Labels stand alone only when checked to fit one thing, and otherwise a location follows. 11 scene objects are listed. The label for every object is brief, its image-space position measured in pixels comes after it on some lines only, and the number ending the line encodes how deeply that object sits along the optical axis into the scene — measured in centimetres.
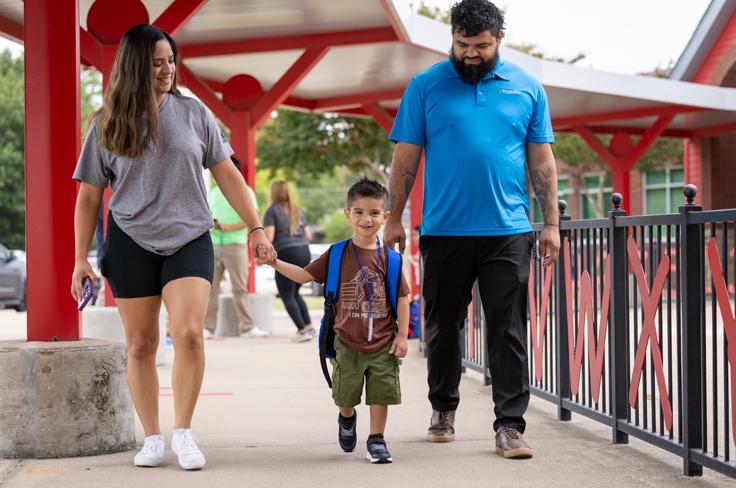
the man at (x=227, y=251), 1212
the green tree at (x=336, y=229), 7852
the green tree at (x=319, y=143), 2750
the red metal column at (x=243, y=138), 1423
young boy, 488
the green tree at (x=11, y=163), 4606
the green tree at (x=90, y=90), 5500
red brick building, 2408
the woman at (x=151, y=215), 461
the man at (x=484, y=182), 492
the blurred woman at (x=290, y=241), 1159
